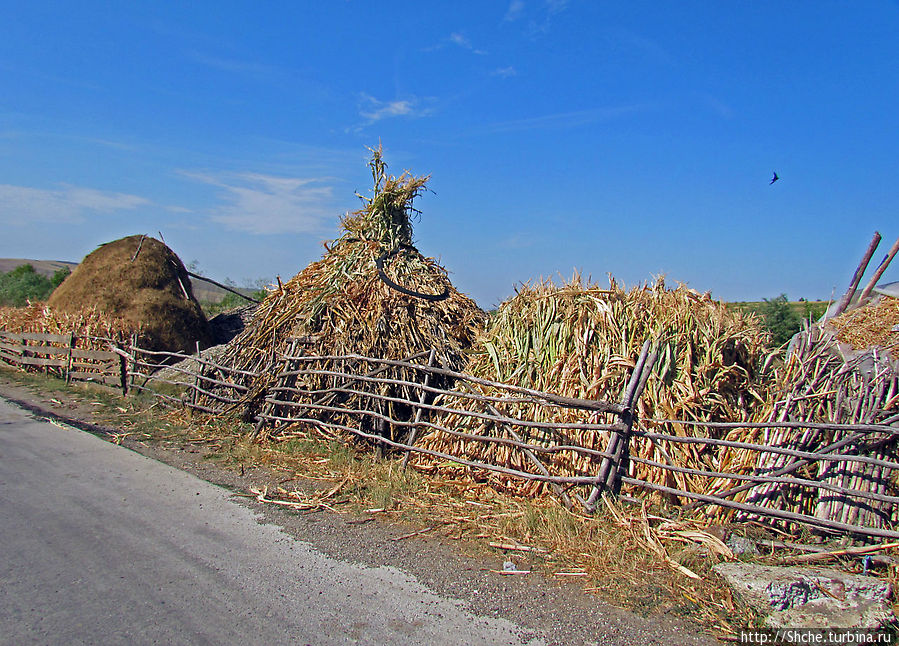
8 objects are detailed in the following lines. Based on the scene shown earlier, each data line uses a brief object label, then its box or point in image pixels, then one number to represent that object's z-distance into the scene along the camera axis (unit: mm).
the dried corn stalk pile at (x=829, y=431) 3977
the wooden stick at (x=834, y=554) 3715
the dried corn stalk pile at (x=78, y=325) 11633
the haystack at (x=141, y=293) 12875
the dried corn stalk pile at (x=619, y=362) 5047
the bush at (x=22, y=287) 25453
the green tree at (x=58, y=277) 27828
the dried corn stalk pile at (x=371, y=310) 6914
